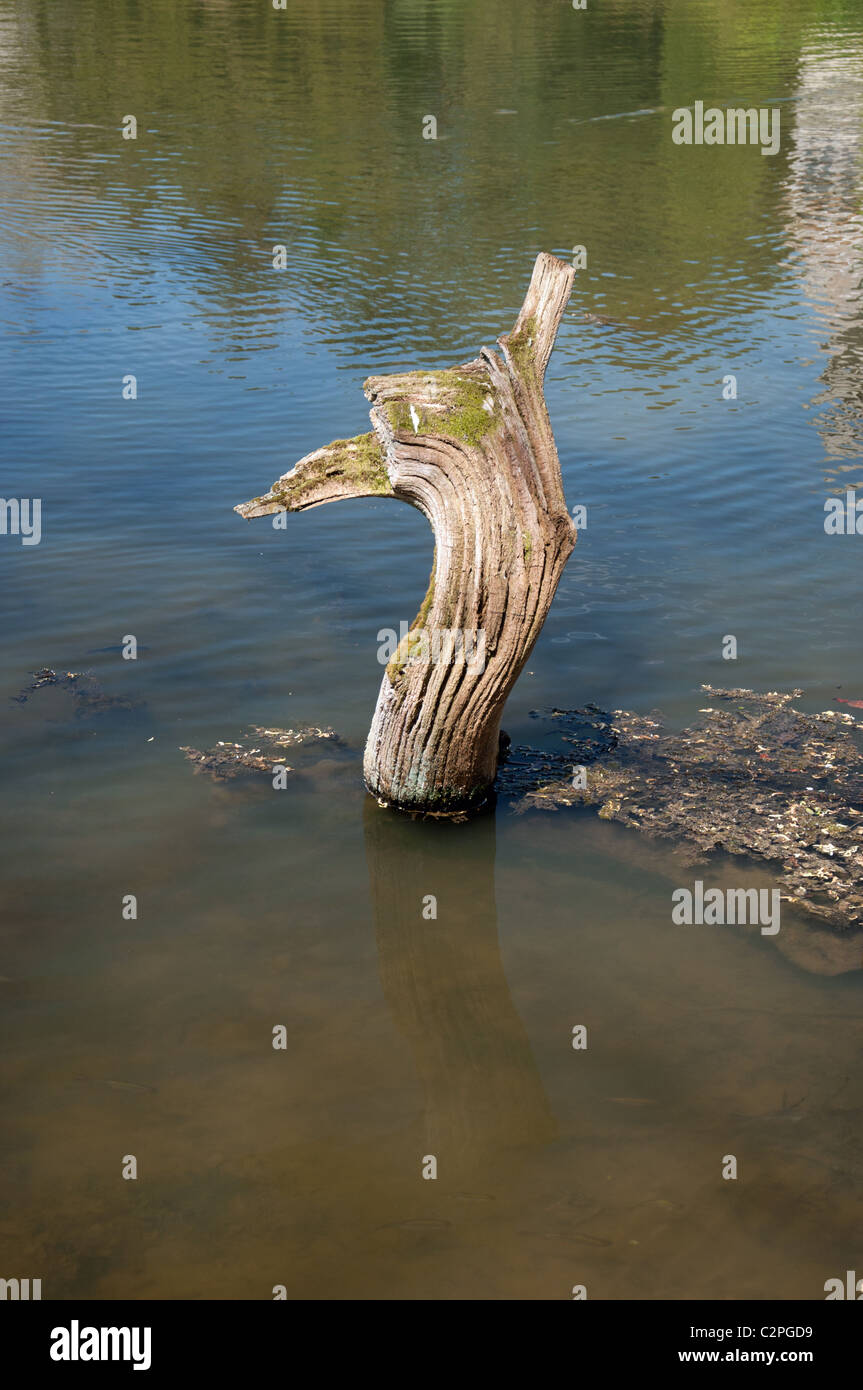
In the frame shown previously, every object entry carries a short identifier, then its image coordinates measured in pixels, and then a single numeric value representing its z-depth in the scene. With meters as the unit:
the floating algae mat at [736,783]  7.59
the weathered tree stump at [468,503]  7.16
